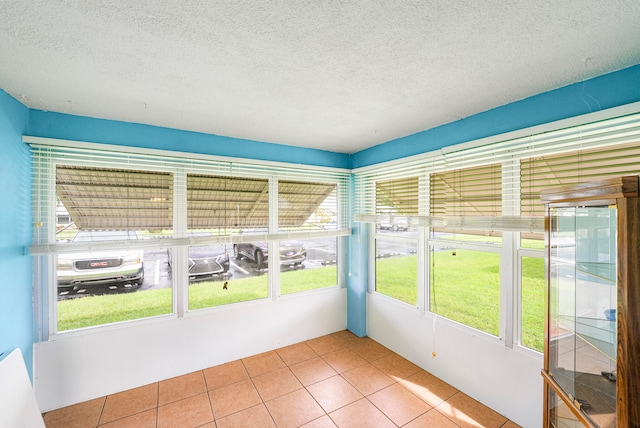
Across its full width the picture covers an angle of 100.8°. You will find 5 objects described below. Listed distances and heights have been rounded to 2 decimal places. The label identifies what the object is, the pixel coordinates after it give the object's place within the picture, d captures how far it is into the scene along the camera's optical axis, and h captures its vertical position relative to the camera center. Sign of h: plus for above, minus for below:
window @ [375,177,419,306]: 3.06 -0.31
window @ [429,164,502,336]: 2.34 -0.30
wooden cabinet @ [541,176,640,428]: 0.90 -0.40
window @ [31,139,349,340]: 2.33 -0.19
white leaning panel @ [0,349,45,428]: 1.69 -1.23
